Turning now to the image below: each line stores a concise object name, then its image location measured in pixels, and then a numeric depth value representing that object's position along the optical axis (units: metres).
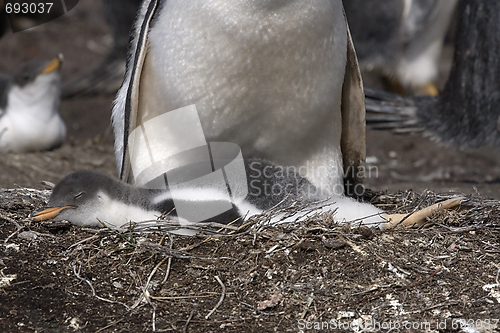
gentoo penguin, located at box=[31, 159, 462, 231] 5.86
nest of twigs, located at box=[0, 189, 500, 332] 4.83
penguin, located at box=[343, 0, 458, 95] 15.66
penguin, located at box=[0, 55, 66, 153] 12.51
